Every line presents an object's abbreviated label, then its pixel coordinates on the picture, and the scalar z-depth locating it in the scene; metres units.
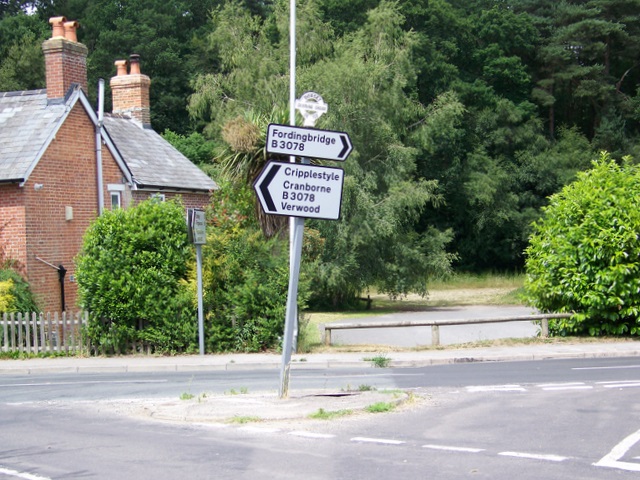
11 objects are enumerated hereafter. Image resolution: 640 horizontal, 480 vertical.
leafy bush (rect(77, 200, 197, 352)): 18.94
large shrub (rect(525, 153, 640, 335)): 18.84
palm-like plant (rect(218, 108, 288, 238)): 21.48
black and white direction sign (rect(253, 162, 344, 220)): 10.38
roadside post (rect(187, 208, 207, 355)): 18.42
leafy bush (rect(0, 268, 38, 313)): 20.94
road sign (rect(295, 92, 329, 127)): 14.39
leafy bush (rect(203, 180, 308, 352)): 18.91
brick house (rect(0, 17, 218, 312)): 23.11
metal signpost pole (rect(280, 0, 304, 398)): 10.70
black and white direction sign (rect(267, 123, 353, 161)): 10.63
